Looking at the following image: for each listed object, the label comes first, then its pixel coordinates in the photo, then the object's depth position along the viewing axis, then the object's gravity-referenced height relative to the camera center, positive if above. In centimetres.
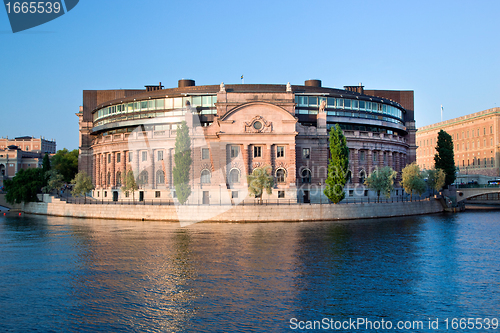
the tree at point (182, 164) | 6719 +365
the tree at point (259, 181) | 6894 +90
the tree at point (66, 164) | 11994 +676
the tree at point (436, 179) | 8675 +111
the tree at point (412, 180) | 7844 +85
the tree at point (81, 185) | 8525 +81
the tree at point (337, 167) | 6756 +285
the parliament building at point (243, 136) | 7575 +925
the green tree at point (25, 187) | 9012 +65
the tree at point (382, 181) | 7506 +72
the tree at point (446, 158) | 9462 +568
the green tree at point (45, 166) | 9958 +525
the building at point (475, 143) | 13200 +1274
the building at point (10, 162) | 19850 +1239
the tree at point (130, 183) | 8156 +101
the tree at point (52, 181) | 9119 +174
